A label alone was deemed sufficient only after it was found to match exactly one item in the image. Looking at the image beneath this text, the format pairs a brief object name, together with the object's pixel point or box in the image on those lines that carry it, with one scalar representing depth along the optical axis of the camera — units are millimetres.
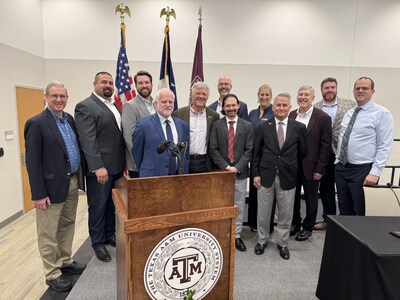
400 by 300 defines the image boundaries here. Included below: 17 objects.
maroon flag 3846
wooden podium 1136
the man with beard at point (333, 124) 3045
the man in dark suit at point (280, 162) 2488
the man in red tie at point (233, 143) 2582
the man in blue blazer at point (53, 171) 1950
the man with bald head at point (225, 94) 3074
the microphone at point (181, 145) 1317
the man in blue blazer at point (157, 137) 2143
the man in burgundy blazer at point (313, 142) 2756
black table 1337
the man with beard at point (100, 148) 2277
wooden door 3879
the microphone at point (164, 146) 1264
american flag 3535
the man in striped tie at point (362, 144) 2496
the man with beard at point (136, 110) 2527
